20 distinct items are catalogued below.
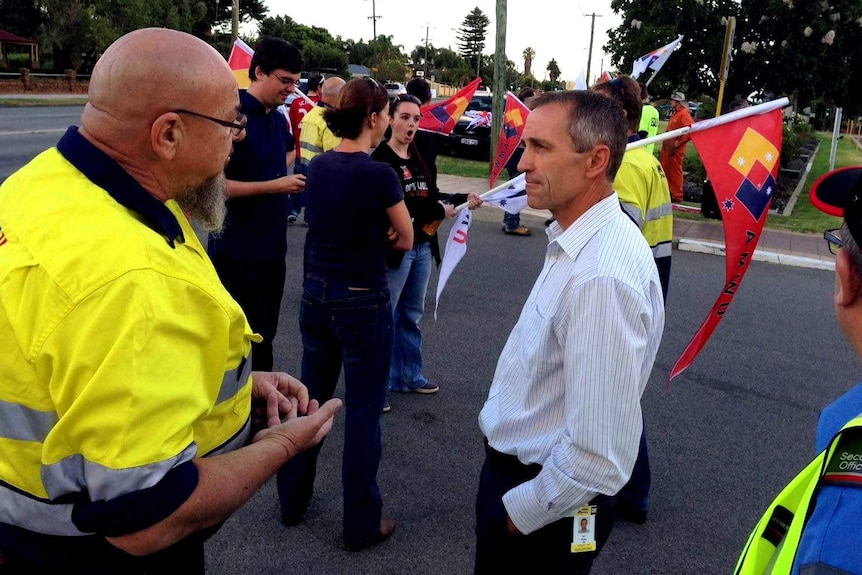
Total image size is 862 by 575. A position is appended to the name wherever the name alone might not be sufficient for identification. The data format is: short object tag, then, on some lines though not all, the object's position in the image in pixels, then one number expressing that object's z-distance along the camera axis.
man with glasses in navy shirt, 3.69
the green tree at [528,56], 126.94
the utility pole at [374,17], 65.06
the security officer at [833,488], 0.92
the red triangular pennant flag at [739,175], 3.47
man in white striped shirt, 1.77
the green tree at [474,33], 122.56
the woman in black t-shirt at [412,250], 4.27
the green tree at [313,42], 61.88
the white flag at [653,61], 7.43
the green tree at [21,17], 44.75
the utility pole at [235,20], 25.70
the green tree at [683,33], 19.34
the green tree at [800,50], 18.69
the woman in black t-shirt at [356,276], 3.13
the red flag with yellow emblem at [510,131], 7.52
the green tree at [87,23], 41.69
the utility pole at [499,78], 13.57
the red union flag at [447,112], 7.79
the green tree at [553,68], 106.14
